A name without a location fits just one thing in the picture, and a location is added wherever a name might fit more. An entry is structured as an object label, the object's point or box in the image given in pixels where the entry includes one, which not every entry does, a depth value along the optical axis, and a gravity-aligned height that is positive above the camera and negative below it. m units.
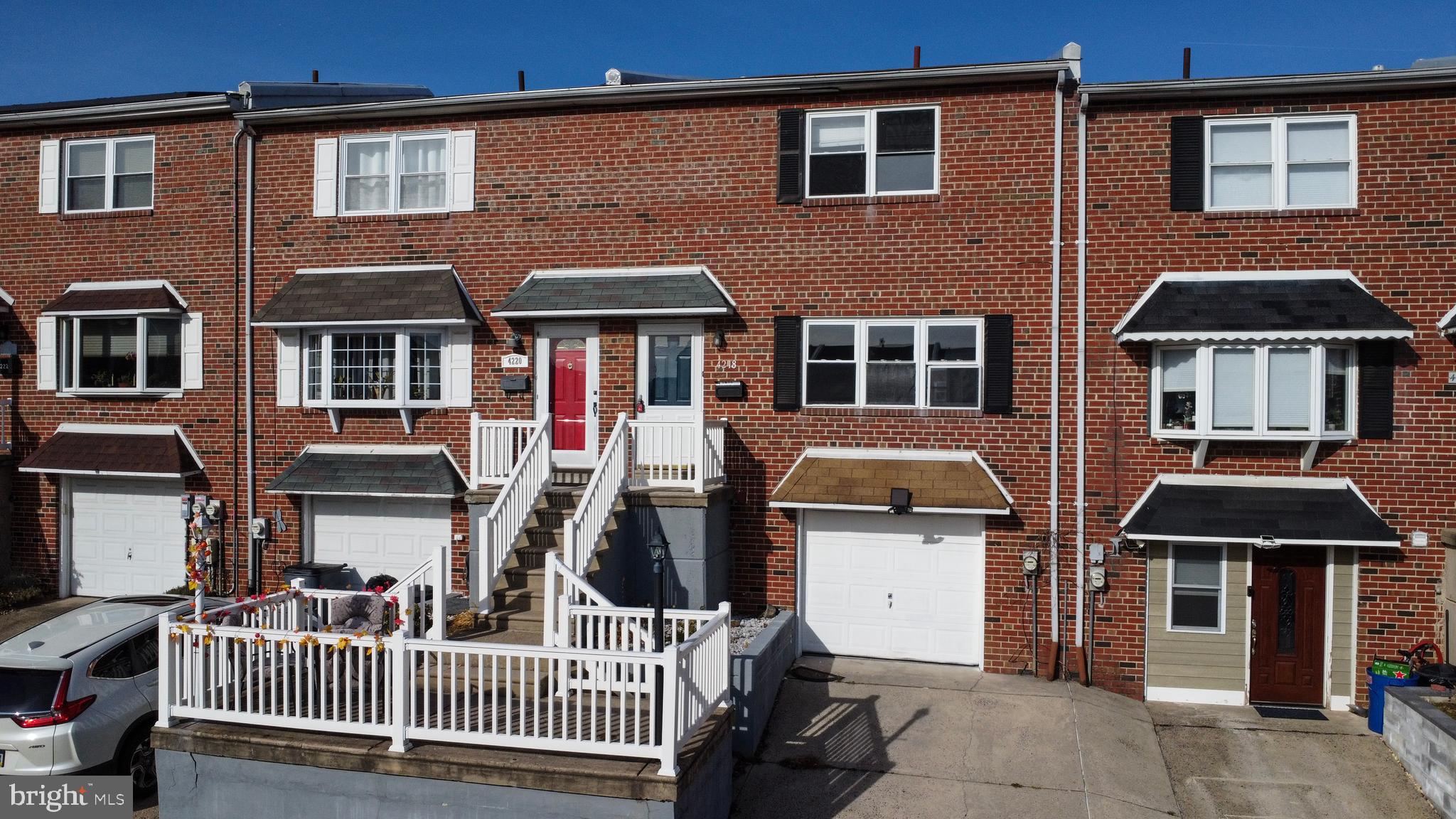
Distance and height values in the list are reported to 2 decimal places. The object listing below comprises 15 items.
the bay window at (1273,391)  11.29 +0.23
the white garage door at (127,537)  14.85 -2.18
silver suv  8.12 -2.65
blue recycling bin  10.70 -3.22
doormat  11.33 -3.60
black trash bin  13.55 -2.49
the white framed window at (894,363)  12.51 +0.58
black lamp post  8.18 -1.65
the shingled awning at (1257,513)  11.00 -1.21
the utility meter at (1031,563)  11.98 -1.94
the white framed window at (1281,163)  11.77 +3.07
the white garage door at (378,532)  14.08 -1.95
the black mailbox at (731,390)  12.91 +0.20
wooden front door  11.65 -2.63
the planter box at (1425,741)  8.92 -3.27
